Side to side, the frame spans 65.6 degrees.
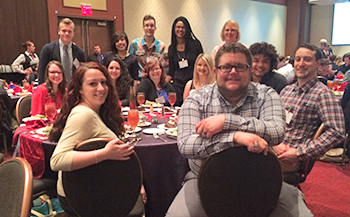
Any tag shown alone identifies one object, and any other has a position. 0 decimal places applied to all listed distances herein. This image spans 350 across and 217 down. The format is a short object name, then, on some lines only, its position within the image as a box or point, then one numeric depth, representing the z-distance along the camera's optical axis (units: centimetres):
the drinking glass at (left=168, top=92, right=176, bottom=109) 281
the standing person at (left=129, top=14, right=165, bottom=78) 434
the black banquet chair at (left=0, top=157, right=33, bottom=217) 86
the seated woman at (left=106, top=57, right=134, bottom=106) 344
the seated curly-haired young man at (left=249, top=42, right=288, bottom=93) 254
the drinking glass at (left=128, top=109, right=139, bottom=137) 193
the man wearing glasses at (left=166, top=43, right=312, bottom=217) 130
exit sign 682
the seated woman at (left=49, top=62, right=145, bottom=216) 126
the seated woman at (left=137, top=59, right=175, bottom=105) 351
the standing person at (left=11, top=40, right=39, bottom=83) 652
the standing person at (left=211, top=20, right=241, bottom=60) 343
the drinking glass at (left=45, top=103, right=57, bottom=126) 211
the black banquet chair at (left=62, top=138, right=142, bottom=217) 128
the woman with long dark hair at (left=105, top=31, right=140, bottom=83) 403
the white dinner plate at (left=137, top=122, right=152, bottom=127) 221
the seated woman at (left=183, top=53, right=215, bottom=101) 318
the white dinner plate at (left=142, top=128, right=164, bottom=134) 200
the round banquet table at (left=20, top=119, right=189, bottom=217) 178
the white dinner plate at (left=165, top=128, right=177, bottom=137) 190
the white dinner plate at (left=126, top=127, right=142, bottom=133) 203
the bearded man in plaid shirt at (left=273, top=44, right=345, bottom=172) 174
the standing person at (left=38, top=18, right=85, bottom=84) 355
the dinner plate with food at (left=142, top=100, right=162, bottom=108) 306
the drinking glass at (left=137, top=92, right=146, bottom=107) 284
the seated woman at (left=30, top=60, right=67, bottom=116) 265
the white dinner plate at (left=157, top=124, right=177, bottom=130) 213
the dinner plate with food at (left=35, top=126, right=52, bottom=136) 196
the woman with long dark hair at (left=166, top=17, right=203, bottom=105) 379
